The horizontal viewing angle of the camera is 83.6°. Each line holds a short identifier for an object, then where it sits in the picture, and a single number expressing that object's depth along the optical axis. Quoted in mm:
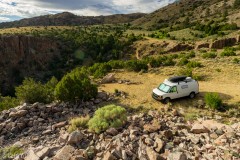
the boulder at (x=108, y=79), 14159
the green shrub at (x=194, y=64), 15753
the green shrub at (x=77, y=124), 7512
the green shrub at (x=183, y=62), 16894
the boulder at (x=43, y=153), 6009
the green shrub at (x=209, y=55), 17828
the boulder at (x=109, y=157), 5497
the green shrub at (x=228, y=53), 17767
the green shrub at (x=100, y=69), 15769
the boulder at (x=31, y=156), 5985
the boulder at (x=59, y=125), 8109
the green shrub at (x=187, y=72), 13621
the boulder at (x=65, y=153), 5696
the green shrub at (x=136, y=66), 16458
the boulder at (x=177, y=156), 5120
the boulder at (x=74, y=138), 6579
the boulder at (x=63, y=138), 6775
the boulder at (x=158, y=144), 5728
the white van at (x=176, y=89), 10021
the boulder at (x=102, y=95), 10977
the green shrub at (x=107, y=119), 7177
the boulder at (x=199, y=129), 6522
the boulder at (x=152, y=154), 5318
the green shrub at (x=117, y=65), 17518
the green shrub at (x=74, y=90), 10403
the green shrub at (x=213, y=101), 8969
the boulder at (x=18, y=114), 8977
